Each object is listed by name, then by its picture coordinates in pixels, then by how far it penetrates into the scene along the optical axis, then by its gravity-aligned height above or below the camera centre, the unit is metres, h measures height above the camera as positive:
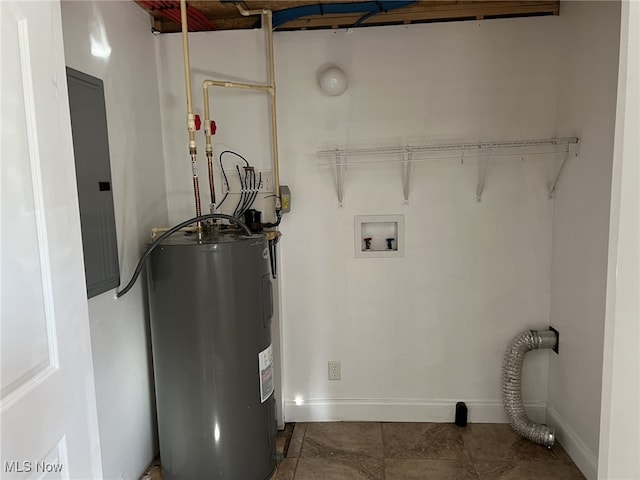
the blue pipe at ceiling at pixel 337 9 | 2.08 +0.82
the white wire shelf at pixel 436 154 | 2.24 +0.13
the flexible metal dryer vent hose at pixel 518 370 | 2.28 -1.00
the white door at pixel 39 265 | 0.77 -0.14
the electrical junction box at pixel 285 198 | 2.28 -0.08
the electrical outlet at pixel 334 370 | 2.49 -1.06
